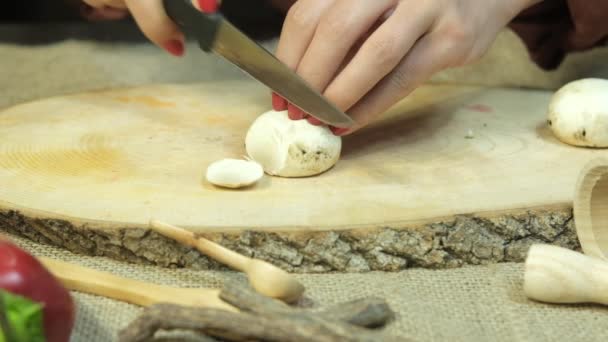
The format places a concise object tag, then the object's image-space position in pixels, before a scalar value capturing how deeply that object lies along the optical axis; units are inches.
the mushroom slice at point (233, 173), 25.3
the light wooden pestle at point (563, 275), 23.0
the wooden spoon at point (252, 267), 22.3
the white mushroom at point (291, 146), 25.9
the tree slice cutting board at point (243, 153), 24.5
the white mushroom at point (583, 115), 27.3
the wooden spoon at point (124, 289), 22.3
